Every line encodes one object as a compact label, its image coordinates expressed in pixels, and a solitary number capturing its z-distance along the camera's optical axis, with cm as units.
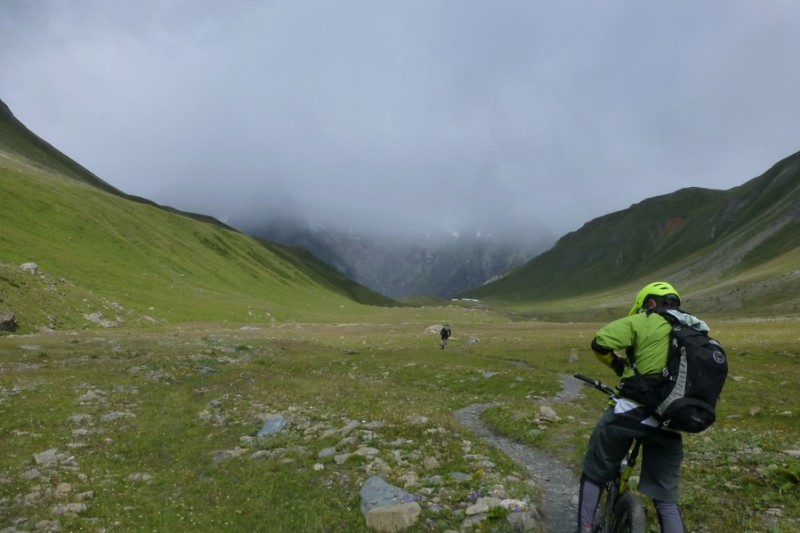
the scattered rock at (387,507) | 1112
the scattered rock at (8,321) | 4845
